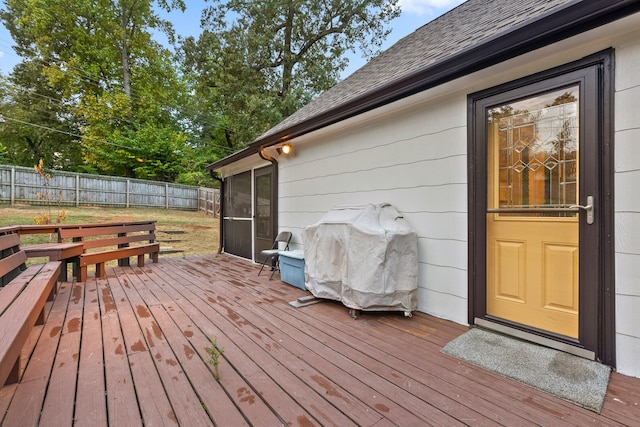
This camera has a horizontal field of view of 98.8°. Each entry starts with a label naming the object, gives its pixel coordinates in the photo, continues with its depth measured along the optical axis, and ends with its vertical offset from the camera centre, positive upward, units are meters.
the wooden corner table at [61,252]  3.20 -0.47
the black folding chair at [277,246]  4.09 -0.57
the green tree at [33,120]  13.45 +4.65
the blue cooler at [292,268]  3.51 -0.74
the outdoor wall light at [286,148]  4.36 +1.02
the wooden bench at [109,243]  3.82 -0.47
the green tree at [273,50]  9.84 +6.17
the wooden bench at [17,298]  1.22 -0.57
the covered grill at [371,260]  2.49 -0.46
